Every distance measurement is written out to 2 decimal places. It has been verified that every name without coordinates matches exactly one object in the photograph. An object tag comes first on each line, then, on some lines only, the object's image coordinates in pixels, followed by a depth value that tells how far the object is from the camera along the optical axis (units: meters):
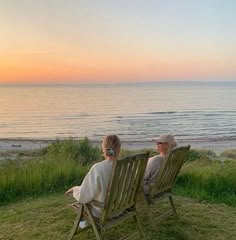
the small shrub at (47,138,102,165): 6.61
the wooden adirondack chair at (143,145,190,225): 2.70
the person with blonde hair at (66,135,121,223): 2.29
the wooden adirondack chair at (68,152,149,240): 2.17
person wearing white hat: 2.81
